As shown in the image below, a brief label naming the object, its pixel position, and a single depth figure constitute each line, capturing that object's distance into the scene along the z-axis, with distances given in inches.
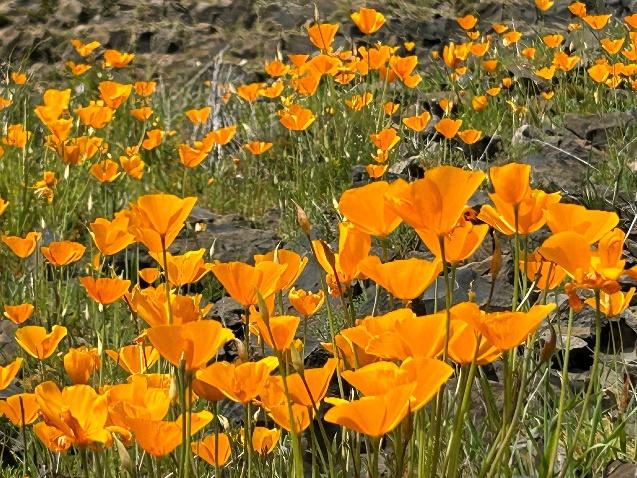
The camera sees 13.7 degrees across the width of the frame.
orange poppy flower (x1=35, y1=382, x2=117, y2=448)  54.9
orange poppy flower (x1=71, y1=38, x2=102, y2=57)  219.0
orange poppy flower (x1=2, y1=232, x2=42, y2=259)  76.2
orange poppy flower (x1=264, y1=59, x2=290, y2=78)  186.1
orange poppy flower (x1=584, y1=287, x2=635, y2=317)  59.3
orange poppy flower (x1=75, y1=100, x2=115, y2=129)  112.1
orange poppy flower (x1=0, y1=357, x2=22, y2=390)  61.3
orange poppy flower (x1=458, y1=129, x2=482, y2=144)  144.9
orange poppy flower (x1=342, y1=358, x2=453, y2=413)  51.9
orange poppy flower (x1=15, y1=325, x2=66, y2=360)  62.9
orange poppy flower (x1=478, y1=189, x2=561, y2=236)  56.2
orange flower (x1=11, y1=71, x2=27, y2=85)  191.5
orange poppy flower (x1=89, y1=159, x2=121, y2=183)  96.6
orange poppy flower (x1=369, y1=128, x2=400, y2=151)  110.4
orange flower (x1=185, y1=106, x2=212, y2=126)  171.2
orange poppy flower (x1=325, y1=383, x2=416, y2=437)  51.1
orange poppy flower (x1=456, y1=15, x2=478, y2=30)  219.8
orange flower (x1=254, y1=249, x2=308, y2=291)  57.4
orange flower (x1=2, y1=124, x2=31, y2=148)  109.0
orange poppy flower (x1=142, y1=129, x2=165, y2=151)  153.2
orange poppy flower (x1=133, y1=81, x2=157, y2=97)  200.1
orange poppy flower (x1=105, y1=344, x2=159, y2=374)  62.5
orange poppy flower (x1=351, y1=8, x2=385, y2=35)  164.6
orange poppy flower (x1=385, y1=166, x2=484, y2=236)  53.7
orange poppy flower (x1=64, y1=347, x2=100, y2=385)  59.4
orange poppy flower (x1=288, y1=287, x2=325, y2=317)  60.6
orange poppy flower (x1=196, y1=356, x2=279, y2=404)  54.7
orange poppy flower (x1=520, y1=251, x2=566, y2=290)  59.9
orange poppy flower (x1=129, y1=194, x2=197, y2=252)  58.2
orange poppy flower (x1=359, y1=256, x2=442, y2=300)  55.1
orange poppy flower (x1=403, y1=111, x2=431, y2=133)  151.7
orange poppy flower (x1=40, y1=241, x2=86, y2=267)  70.7
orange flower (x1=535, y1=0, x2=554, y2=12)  241.8
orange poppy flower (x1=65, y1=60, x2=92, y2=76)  200.5
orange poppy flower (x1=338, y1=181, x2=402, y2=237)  56.4
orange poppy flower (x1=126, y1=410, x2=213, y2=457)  54.1
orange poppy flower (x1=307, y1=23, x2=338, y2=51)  161.1
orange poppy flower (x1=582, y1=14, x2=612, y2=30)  203.6
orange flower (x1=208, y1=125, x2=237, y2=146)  144.8
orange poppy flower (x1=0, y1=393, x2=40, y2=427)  60.0
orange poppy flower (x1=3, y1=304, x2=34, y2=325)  69.0
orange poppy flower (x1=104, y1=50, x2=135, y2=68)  196.1
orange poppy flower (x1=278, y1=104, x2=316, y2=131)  142.0
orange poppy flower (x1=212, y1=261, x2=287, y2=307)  55.8
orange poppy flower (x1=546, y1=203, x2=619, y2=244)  55.6
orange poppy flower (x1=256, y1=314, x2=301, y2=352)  55.5
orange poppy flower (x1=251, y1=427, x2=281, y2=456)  60.6
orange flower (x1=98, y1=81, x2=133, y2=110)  152.4
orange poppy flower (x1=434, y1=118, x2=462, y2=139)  142.3
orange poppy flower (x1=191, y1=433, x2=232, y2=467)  59.0
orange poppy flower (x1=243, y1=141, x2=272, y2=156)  156.8
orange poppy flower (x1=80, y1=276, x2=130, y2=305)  63.5
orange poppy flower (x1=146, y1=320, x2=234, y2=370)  53.5
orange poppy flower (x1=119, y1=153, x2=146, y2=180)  104.4
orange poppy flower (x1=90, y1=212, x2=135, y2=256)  66.4
